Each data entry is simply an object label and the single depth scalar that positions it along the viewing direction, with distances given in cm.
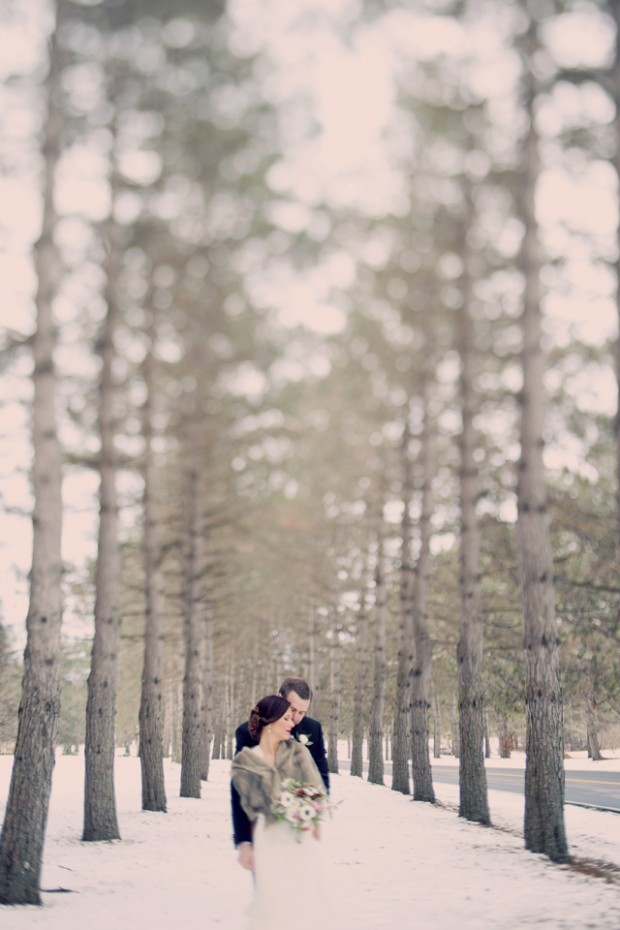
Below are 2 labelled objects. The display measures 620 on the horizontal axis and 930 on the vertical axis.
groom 612
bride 597
